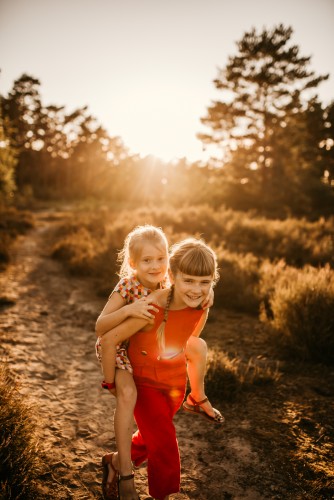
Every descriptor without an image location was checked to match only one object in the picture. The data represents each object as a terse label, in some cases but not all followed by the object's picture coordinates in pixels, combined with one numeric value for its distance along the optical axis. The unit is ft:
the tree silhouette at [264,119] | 74.54
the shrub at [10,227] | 29.89
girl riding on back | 6.43
